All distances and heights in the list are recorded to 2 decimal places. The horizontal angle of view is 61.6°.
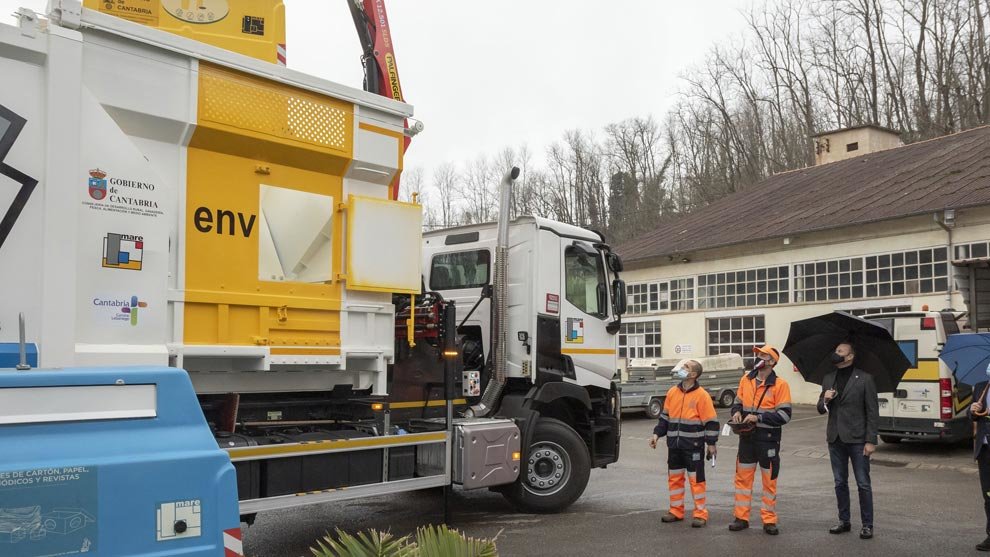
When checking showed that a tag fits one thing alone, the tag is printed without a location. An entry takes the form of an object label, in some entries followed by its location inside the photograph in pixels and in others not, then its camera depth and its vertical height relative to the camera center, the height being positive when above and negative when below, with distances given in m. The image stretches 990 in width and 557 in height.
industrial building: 18.42 +2.20
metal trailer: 19.64 -1.16
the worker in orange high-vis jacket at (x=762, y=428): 7.63 -0.87
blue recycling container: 2.79 -0.47
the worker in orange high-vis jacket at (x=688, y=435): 7.92 -0.96
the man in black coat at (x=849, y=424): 7.42 -0.82
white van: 12.92 -0.93
